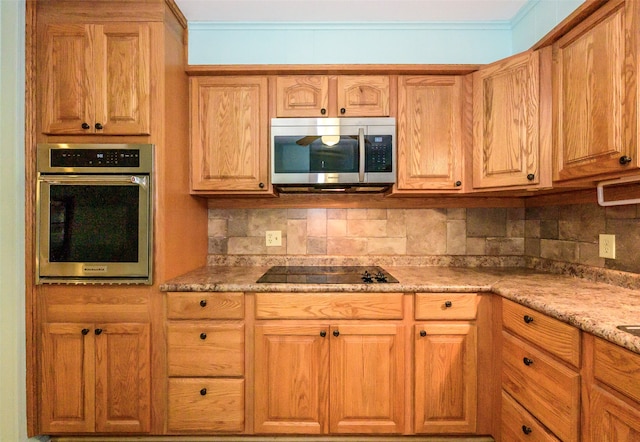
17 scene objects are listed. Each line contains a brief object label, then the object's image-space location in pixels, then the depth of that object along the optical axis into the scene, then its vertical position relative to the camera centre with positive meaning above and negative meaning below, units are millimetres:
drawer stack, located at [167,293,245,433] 1728 -758
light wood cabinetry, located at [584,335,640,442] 957 -548
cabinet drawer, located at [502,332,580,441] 1194 -689
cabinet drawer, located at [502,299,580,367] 1188 -456
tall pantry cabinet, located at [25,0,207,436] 1716 -31
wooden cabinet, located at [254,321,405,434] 1725 -822
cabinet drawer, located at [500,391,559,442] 1355 -918
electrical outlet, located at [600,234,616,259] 1670 -140
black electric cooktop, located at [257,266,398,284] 1821 -338
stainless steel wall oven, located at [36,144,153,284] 1714 +33
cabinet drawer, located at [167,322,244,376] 1727 -682
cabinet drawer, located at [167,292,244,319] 1727 -451
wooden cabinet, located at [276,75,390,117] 2025 +774
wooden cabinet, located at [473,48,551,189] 1715 +534
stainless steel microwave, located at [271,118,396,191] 1983 +412
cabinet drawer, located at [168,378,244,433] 1728 -970
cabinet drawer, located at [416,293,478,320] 1721 -459
